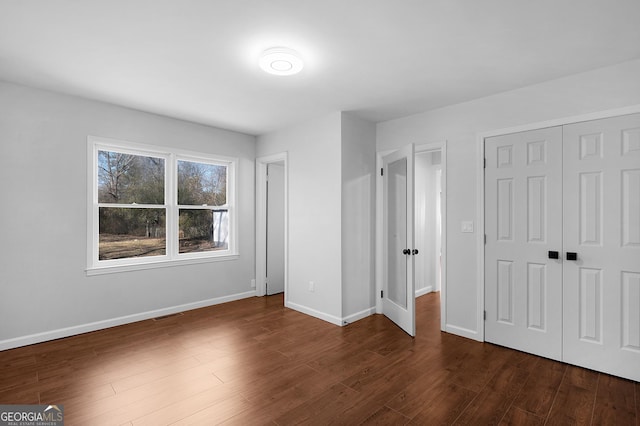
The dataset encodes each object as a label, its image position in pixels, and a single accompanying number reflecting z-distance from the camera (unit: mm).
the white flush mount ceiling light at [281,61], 2428
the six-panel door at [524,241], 2932
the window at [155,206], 3762
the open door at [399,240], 3516
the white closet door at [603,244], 2562
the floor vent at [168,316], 3992
